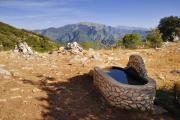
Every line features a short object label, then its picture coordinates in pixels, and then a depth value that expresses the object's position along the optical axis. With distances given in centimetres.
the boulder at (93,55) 1207
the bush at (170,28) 4533
